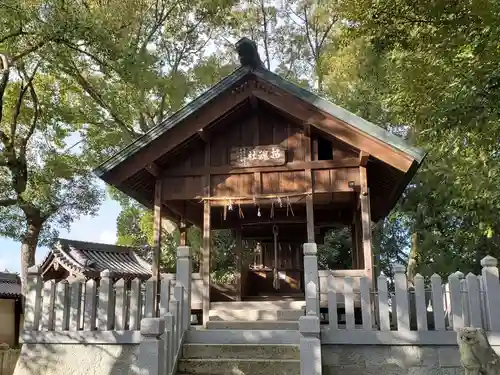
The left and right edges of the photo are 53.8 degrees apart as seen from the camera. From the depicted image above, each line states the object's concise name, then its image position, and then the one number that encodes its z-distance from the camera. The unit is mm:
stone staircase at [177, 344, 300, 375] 6840
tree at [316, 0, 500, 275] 7340
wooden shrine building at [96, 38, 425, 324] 8766
